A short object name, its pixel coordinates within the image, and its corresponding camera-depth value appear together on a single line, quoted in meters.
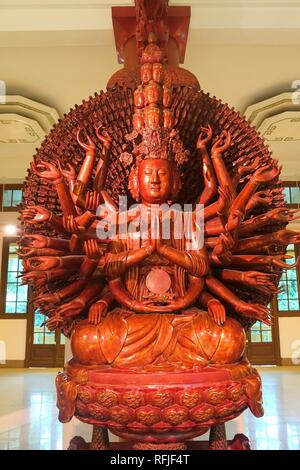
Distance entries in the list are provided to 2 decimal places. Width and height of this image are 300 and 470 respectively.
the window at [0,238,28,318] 7.24
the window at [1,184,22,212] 6.80
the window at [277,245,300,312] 7.03
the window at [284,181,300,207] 6.32
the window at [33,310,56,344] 7.29
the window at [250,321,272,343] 7.18
